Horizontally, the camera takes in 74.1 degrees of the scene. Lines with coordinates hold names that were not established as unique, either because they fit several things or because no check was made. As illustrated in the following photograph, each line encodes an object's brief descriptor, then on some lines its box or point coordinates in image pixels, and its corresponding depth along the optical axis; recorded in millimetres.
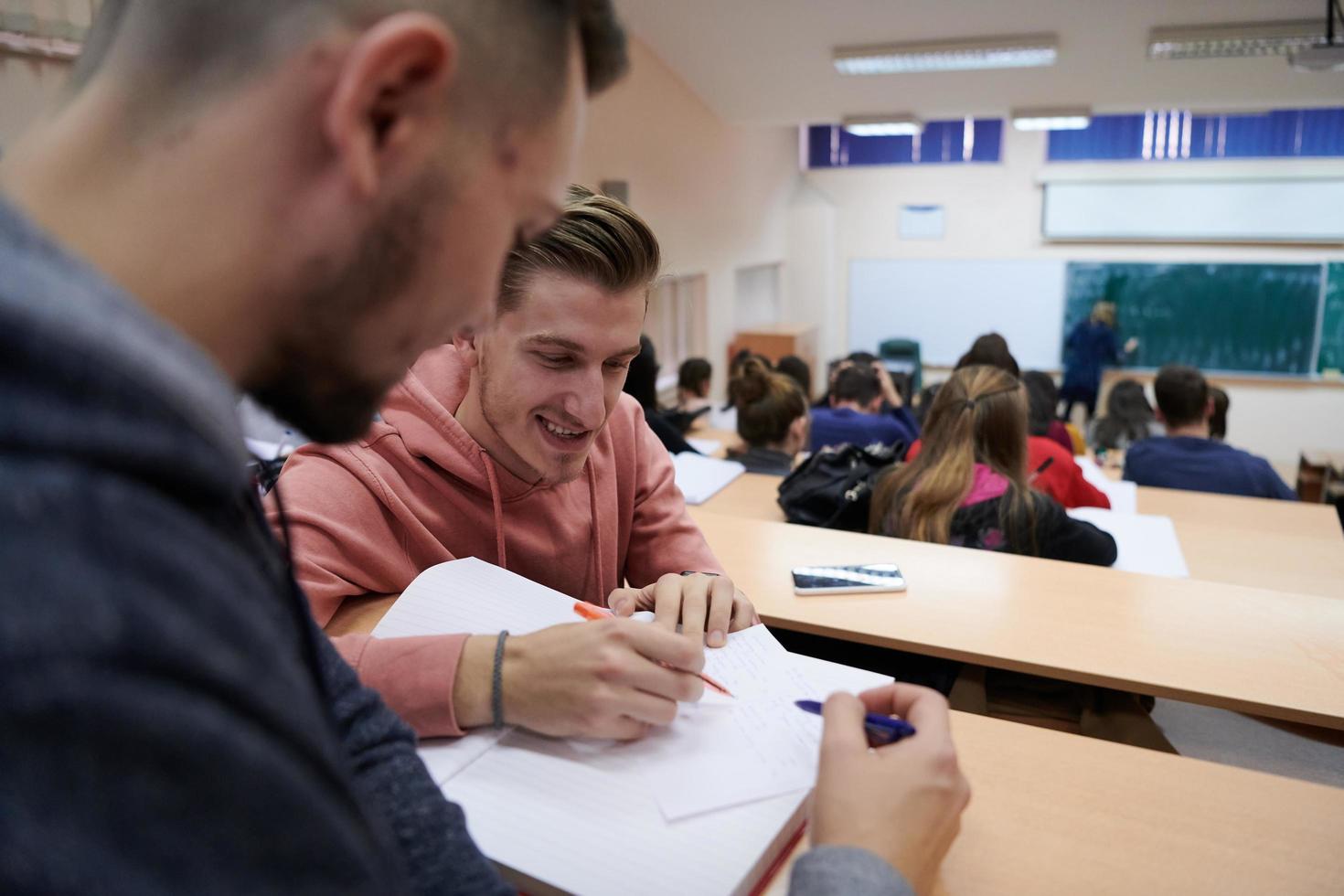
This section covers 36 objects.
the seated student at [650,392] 3283
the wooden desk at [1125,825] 805
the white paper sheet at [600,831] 687
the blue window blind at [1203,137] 7164
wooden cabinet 7926
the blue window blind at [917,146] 8117
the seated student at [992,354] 3973
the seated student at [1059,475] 2863
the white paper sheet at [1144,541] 2201
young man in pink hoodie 1141
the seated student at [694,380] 5234
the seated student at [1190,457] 3436
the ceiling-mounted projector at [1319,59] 4164
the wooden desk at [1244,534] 2350
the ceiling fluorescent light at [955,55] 5113
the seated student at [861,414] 4008
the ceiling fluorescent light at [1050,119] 5934
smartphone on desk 1793
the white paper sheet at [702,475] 2908
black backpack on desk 2582
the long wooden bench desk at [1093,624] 1410
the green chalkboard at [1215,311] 7375
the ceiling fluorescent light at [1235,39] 4598
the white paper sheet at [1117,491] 3117
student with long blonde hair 2141
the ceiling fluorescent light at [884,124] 6367
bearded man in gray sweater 302
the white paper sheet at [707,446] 3937
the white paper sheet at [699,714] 781
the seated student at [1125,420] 5426
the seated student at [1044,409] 3861
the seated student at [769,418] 3574
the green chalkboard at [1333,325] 7254
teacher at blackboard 7645
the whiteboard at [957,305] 8148
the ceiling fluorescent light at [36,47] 2504
